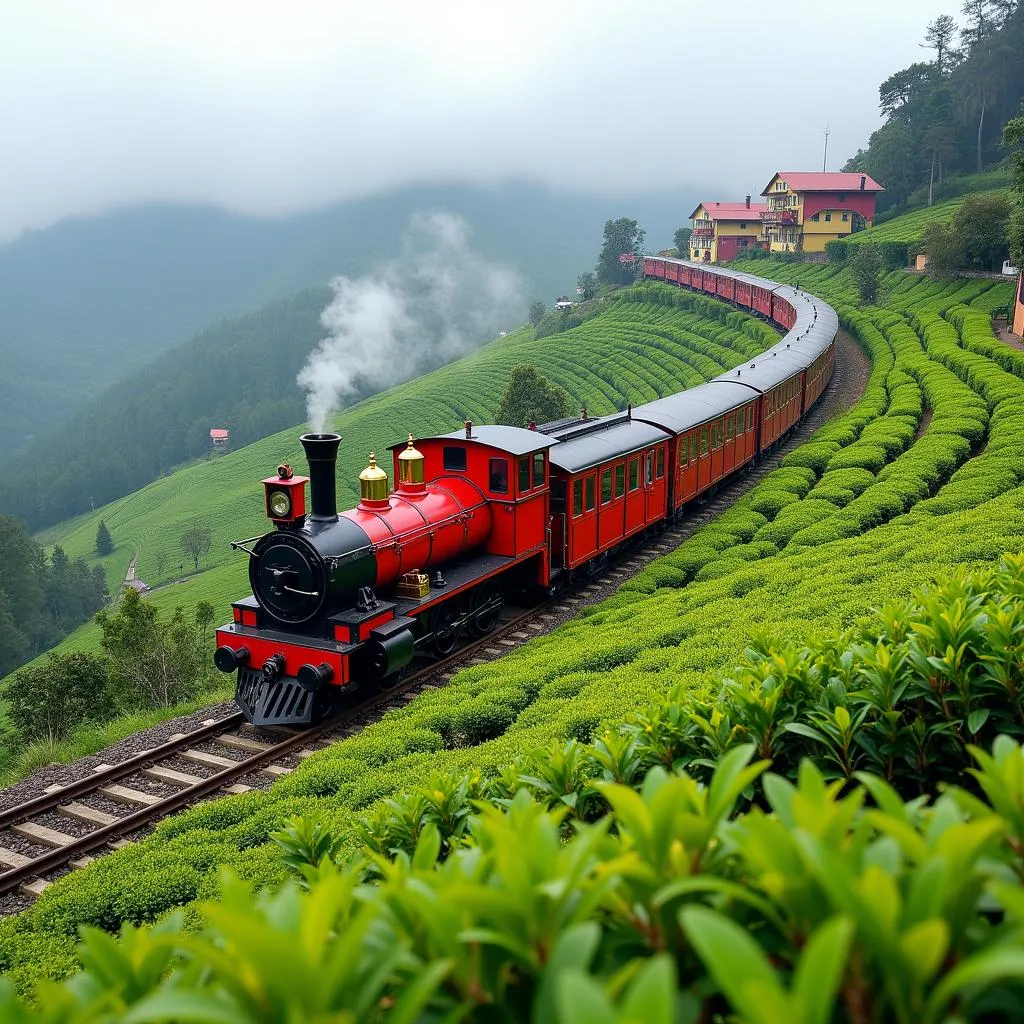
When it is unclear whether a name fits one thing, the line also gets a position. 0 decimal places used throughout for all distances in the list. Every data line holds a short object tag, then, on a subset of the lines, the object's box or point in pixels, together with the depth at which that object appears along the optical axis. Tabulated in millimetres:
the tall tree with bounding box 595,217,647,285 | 94188
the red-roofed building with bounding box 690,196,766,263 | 82562
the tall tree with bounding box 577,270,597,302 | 96125
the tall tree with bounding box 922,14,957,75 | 86688
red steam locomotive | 11336
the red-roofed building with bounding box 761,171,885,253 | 73688
